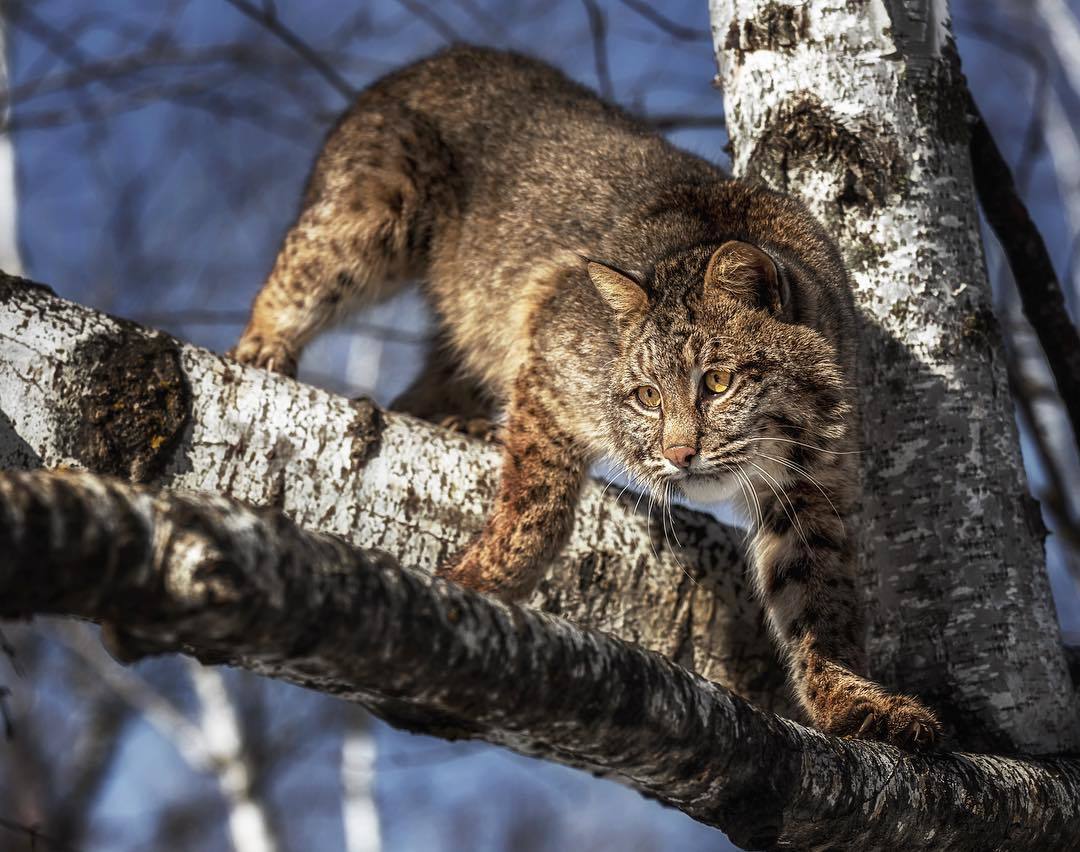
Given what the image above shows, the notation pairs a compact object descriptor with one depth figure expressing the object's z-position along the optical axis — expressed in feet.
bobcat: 22.81
